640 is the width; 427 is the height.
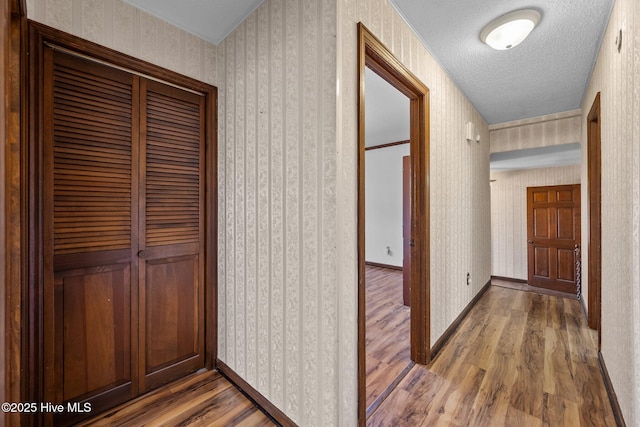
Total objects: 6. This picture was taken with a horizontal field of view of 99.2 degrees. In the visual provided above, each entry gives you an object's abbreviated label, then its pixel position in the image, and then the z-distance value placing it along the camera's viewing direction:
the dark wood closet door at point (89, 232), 1.42
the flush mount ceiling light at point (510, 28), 1.73
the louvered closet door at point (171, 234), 1.74
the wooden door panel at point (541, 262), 4.56
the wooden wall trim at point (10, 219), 0.86
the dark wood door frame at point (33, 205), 1.31
